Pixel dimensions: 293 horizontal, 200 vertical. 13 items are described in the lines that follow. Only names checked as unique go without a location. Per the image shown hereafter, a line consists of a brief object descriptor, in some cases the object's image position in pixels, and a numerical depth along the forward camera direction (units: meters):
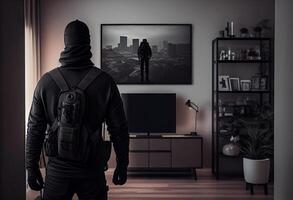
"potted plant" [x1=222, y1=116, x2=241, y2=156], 6.02
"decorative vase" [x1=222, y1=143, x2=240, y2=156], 6.02
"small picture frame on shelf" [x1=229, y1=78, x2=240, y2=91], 6.37
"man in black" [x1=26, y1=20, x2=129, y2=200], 2.32
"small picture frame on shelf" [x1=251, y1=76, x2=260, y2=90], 6.30
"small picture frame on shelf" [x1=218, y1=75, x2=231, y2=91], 6.33
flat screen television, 6.28
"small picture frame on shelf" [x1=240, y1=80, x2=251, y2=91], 6.32
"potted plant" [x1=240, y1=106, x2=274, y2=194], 5.20
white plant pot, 5.20
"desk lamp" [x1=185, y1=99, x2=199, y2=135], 6.51
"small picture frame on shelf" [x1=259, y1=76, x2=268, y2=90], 6.29
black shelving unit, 6.21
